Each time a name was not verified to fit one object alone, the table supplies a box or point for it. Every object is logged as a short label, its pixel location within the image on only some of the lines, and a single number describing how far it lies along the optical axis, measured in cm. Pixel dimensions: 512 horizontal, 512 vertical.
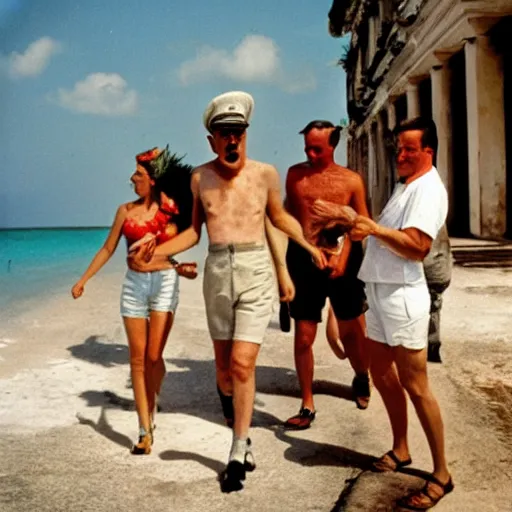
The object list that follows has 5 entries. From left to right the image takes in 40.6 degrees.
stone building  1517
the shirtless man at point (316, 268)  539
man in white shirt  367
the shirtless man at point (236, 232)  439
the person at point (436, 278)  674
